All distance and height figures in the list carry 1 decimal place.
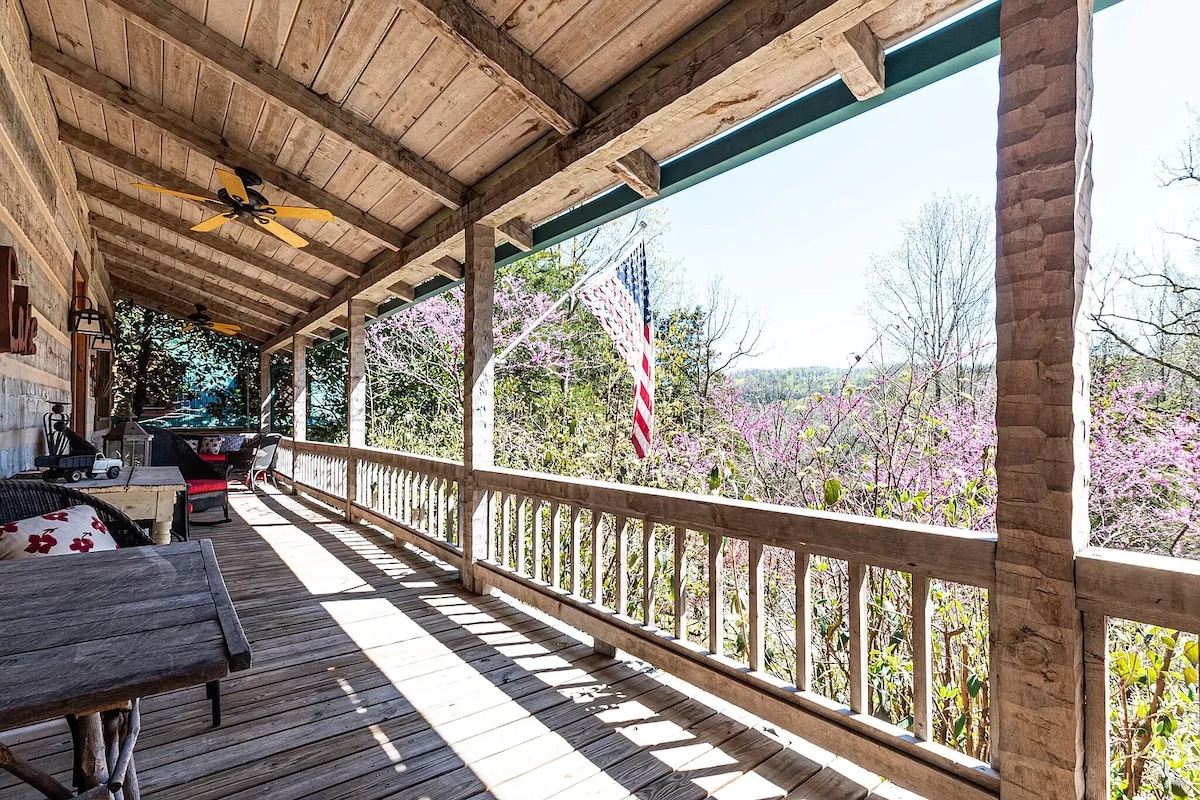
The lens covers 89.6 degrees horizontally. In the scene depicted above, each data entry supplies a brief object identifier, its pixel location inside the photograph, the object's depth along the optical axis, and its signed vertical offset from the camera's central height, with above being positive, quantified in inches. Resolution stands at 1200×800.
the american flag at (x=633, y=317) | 136.8 +20.8
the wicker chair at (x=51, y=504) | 85.7 -14.9
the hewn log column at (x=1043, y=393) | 54.1 +1.1
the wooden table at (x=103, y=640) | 38.1 -18.1
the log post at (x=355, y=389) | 235.5 +5.4
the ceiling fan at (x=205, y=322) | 334.0 +45.5
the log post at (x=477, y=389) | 145.8 +3.5
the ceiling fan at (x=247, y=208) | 147.4 +51.0
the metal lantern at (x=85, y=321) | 188.9 +26.2
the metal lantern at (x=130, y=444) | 160.2 -11.2
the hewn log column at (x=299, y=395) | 324.5 +4.4
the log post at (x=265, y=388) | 397.1 +10.0
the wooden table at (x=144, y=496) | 116.0 -18.3
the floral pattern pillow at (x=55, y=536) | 74.9 -17.2
